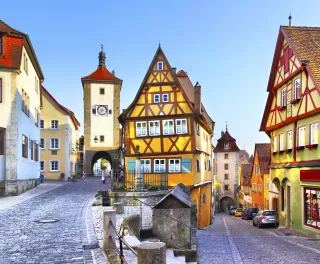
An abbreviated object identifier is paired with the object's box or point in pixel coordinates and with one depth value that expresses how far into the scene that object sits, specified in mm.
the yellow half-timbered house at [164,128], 26672
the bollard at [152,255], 4605
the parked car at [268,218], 25469
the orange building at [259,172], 42844
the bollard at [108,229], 7988
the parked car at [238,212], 50372
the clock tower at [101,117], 54688
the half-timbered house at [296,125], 18297
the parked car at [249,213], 39469
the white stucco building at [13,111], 21312
